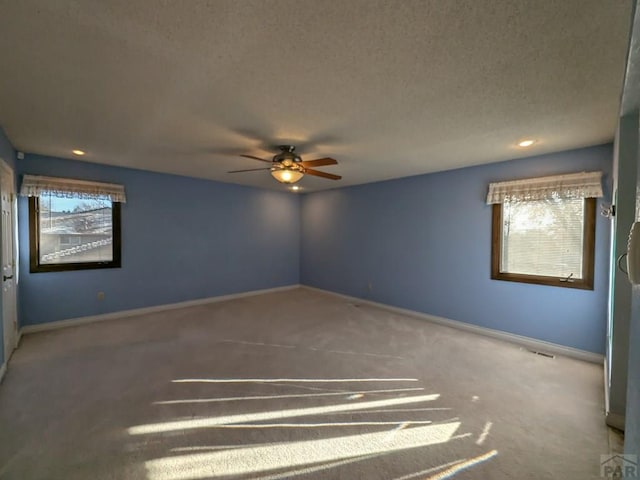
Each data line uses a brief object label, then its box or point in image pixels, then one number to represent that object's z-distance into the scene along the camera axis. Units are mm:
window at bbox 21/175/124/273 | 3574
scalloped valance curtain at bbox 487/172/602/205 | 2891
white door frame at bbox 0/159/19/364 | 2666
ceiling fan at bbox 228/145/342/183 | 2881
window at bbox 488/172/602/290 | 2969
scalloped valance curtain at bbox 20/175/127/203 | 3459
